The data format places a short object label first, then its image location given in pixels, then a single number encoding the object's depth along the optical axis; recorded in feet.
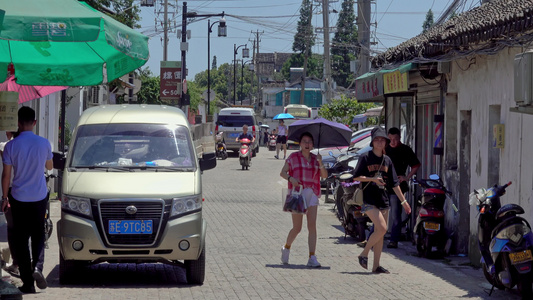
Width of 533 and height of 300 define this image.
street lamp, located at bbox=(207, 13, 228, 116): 135.70
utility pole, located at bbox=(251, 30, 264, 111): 381.23
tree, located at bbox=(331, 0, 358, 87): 357.00
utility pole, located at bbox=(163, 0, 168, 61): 176.45
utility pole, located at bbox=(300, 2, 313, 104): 186.09
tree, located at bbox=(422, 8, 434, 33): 358.14
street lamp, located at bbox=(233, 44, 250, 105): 329.68
